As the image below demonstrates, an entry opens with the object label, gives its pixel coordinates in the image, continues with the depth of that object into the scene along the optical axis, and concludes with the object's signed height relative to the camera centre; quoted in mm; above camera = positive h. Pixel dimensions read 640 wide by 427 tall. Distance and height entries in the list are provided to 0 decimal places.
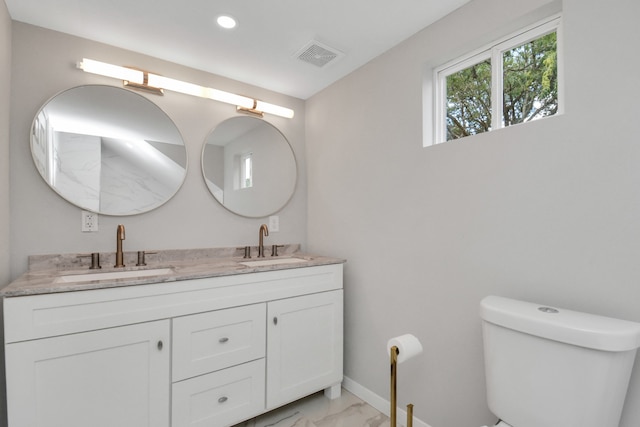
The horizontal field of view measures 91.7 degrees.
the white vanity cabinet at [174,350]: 1220 -635
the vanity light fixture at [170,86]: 1739 +826
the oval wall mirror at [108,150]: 1701 +391
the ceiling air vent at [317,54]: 1846 +1021
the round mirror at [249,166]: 2211 +385
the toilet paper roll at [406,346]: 1076 -450
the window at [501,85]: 1352 +664
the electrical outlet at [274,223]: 2447 -43
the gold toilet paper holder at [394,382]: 1048 -552
